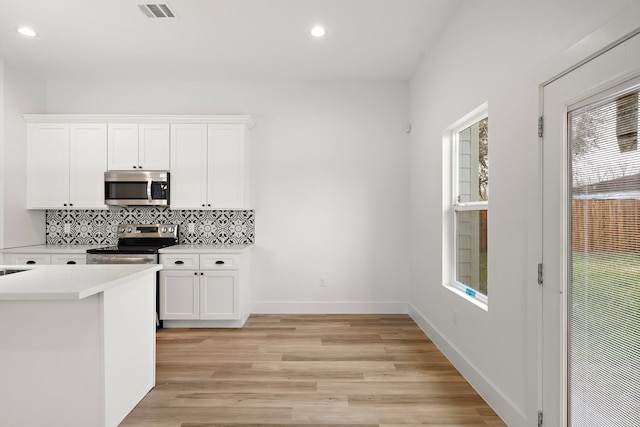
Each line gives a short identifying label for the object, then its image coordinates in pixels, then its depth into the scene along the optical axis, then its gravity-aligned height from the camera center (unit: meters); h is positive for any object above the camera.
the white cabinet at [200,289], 4.37 -0.80
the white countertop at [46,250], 4.20 -0.37
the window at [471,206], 3.01 +0.08
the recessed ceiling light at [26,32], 3.61 +1.67
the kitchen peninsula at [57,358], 2.17 -0.78
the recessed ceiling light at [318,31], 3.60 +1.68
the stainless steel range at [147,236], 4.84 -0.25
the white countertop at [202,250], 4.34 -0.38
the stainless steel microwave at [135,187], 4.57 +0.32
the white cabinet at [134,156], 4.60 +0.68
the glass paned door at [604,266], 1.51 -0.20
